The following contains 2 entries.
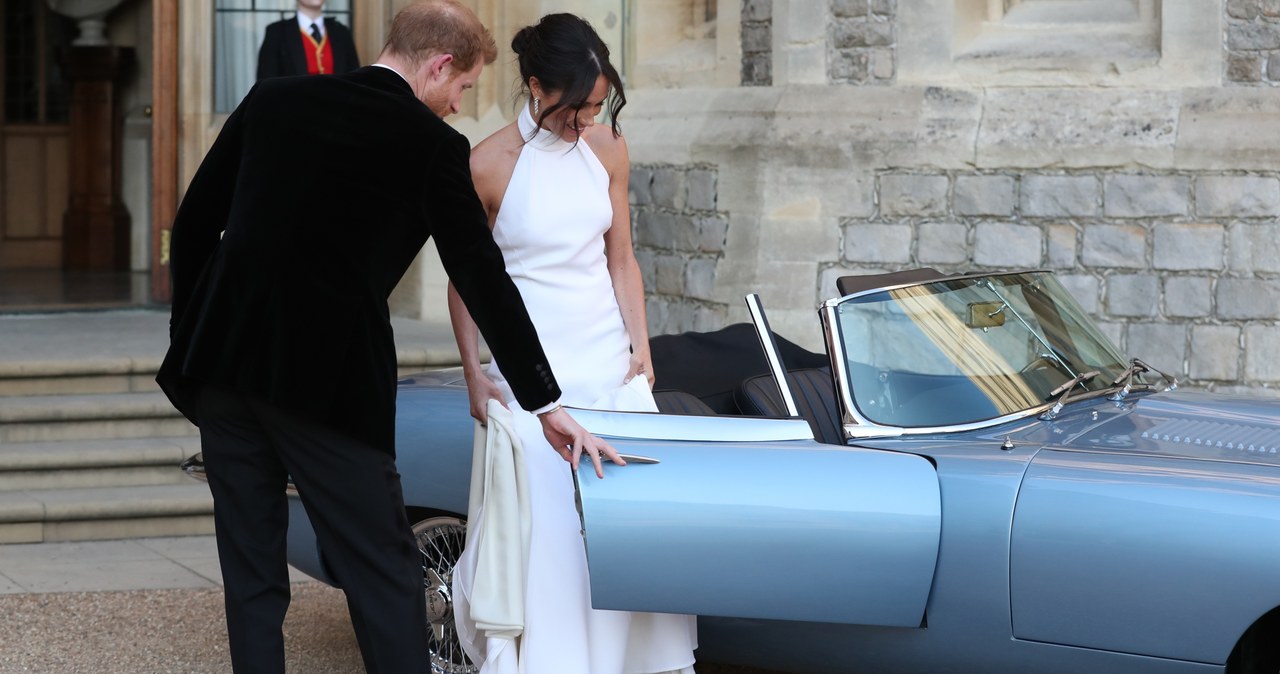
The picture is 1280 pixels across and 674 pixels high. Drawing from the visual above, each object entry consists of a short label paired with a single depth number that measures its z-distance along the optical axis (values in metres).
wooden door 12.87
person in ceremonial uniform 8.62
